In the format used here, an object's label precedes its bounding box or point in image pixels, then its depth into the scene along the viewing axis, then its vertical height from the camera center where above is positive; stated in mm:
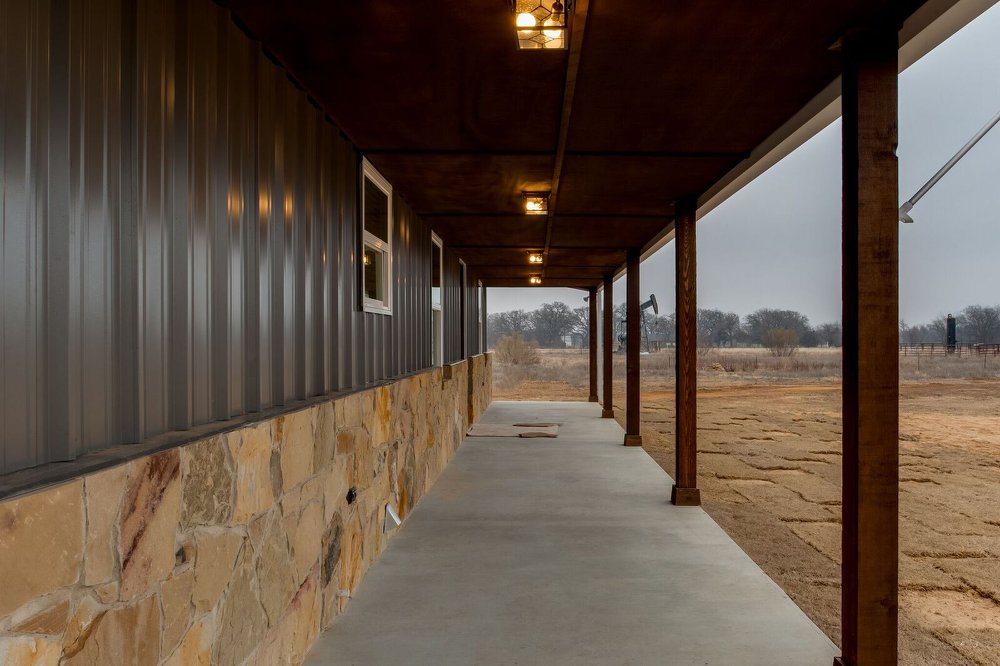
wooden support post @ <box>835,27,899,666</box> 2535 -88
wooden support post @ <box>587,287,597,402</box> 14227 -81
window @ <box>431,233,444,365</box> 7554 +316
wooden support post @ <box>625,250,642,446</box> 8172 -201
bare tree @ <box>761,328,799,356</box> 41775 -562
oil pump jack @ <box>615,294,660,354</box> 28256 +339
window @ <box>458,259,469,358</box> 10234 +410
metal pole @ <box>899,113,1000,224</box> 8771 +2390
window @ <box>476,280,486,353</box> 13188 +624
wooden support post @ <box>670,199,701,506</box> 5461 -201
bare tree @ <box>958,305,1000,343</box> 43969 +583
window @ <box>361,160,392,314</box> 4508 +707
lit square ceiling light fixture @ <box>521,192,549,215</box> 5215 +1102
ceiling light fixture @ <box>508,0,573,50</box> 2291 +1161
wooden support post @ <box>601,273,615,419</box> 11641 -136
